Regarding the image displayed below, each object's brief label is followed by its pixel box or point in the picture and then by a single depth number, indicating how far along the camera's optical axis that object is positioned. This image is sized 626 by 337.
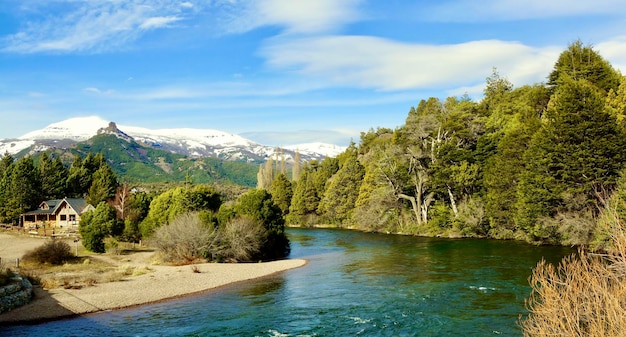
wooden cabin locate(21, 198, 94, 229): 82.62
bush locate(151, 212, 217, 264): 47.78
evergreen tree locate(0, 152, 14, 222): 85.31
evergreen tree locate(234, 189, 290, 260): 54.75
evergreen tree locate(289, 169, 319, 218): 121.19
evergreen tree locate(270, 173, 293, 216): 131.38
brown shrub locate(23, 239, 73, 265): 43.71
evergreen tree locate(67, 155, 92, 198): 102.19
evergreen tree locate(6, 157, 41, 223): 85.25
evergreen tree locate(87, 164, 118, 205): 89.38
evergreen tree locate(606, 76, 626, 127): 53.22
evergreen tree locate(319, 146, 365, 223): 107.94
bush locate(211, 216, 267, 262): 48.88
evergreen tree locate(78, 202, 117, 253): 54.06
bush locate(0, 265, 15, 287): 29.41
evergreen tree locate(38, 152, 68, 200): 94.81
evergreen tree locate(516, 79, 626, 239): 49.44
